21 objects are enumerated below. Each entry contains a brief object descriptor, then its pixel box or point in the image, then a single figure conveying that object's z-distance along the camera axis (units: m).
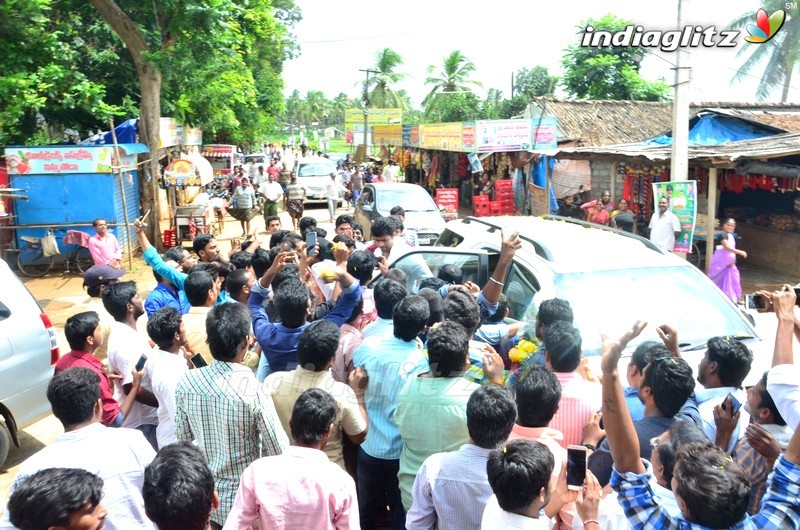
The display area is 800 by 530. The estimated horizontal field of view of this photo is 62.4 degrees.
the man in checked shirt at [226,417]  2.89
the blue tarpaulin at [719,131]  14.34
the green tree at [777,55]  31.39
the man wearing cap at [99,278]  5.09
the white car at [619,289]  4.41
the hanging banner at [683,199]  10.20
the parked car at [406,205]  13.36
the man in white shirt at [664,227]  10.16
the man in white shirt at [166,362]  3.46
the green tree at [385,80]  51.94
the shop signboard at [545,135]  16.53
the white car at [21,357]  4.96
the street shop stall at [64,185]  12.88
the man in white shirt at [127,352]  3.83
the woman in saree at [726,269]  8.57
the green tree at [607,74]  25.69
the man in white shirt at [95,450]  2.64
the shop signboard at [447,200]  18.27
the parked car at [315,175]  23.83
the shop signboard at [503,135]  16.52
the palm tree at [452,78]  42.75
